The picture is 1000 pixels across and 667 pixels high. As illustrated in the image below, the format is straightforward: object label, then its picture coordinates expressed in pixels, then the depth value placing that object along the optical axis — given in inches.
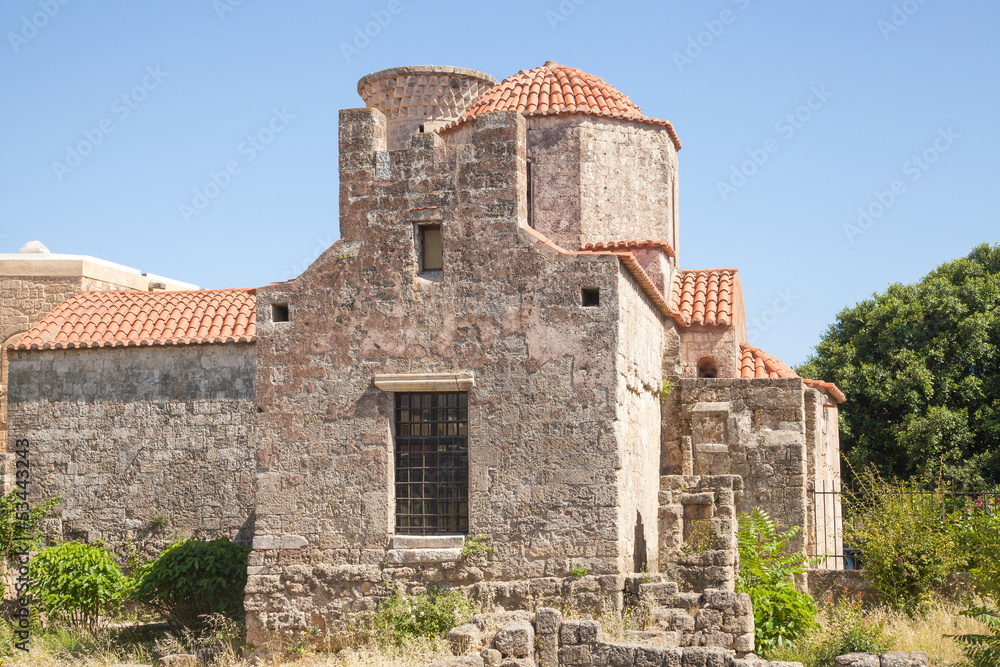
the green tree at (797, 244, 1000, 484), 1014.4
